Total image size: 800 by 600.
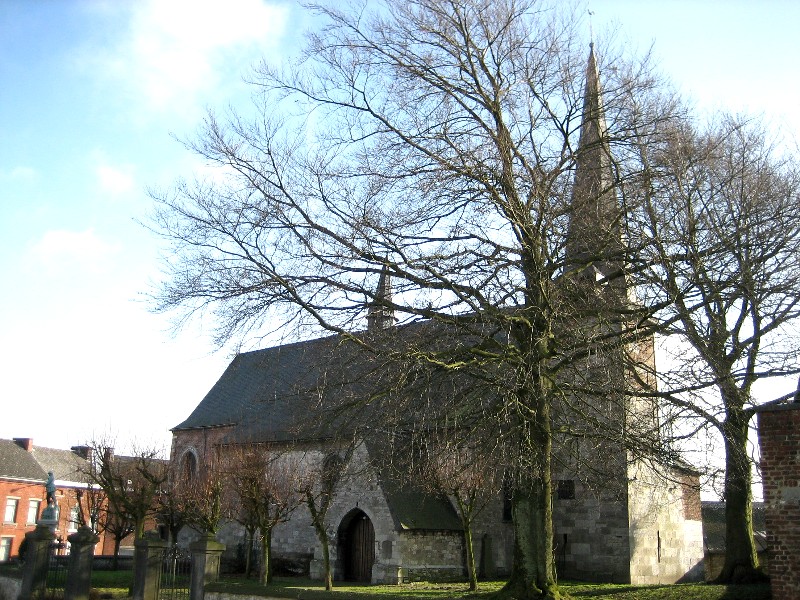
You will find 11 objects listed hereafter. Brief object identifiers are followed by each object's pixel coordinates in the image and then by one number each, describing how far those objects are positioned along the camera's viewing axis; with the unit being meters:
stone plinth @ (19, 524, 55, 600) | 16.98
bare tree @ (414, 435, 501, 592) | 13.93
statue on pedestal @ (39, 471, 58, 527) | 19.06
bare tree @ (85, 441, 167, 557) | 23.00
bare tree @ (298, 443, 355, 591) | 18.99
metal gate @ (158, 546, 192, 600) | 14.81
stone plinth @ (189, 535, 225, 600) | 13.61
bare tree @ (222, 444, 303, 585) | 21.52
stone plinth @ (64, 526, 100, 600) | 15.47
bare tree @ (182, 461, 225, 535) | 21.61
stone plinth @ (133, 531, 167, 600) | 14.74
